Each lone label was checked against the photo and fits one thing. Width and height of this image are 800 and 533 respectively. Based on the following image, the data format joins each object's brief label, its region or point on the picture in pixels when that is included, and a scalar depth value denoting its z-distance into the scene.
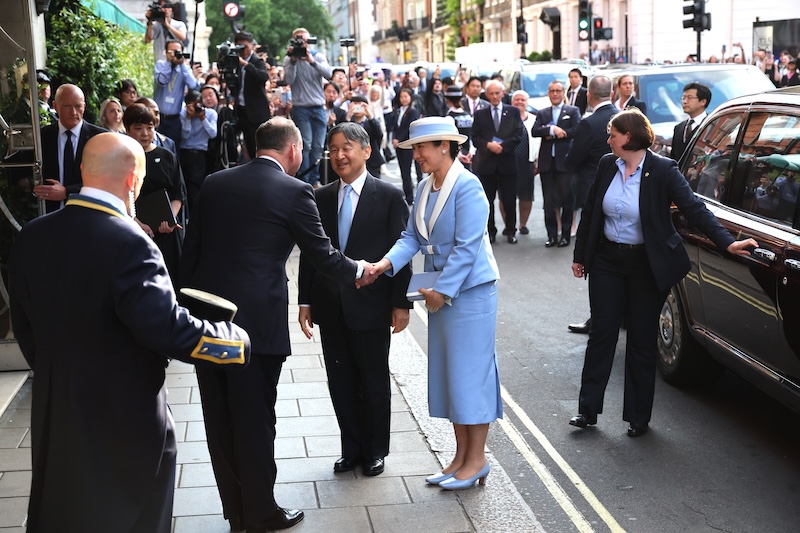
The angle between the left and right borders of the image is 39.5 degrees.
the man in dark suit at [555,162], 13.14
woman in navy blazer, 6.14
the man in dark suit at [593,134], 11.34
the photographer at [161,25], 12.76
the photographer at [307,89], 14.59
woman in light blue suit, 5.25
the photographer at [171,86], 12.20
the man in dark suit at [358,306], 5.47
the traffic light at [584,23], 34.69
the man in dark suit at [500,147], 13.47
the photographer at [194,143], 12.52
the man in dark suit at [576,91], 16.45
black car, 5.59
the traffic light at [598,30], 36.78
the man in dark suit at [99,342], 3.50
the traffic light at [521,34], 50.25
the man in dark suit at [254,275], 4.75
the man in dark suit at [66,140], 7.64
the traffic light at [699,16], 25.98
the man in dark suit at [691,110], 9.67
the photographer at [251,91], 12.76
